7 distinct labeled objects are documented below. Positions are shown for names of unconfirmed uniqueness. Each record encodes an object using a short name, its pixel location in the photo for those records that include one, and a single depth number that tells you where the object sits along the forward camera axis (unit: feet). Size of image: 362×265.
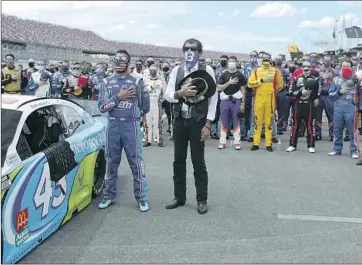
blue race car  11.33
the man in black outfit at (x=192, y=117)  16.33
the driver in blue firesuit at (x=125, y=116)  16.24
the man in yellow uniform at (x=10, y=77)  34.30
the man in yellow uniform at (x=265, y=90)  28.19
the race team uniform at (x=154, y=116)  31.09
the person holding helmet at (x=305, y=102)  28.25
